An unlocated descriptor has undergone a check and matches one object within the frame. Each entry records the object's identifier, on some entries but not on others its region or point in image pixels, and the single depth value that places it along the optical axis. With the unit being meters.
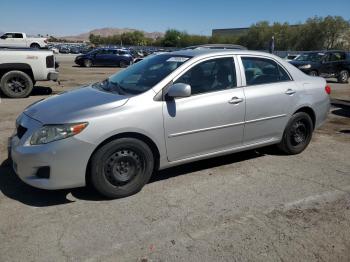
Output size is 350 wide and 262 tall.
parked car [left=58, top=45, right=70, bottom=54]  74.19
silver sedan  3.90
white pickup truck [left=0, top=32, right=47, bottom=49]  34.53
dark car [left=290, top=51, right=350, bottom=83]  18.58
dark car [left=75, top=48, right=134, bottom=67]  30.31
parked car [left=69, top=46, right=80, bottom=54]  73.06
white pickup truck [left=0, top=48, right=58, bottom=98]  11.04
